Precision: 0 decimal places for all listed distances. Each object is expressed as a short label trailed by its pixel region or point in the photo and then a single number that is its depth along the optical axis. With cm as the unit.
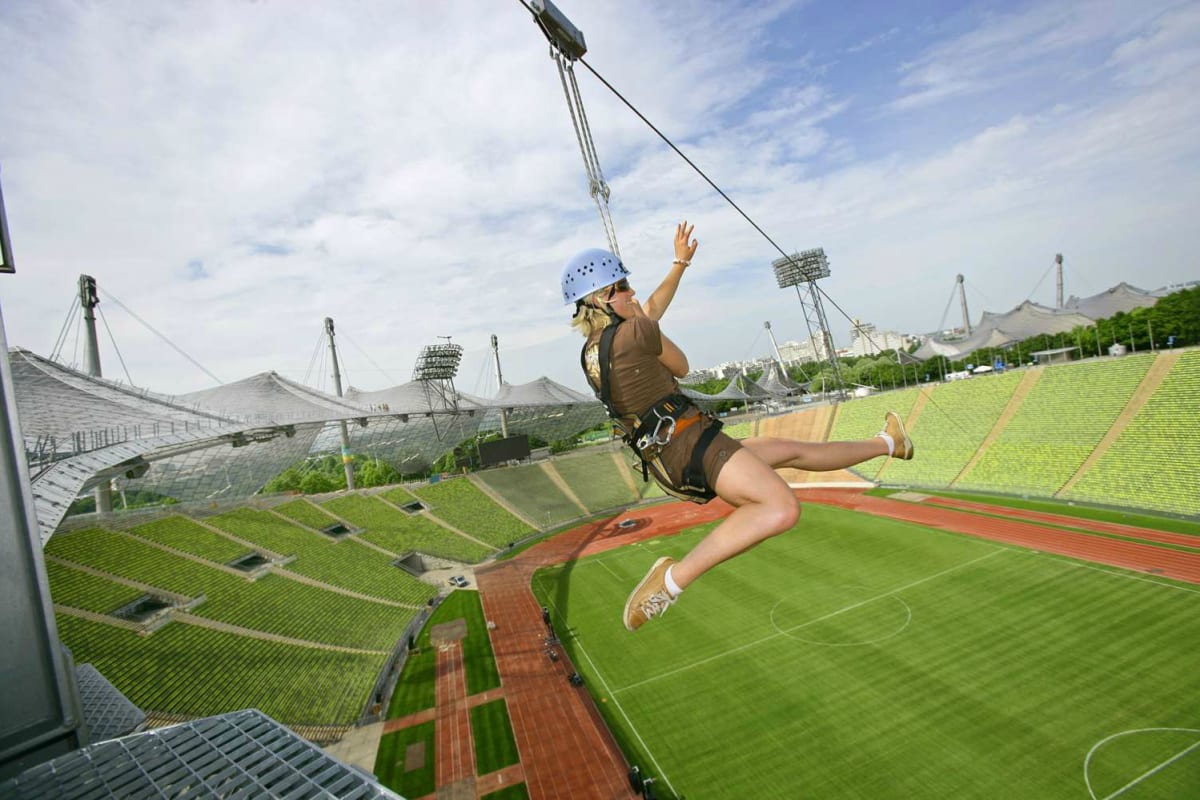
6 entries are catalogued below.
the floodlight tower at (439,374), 4666
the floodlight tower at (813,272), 5169
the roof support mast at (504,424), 5084
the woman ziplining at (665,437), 346
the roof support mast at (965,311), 9000
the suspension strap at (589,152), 647
